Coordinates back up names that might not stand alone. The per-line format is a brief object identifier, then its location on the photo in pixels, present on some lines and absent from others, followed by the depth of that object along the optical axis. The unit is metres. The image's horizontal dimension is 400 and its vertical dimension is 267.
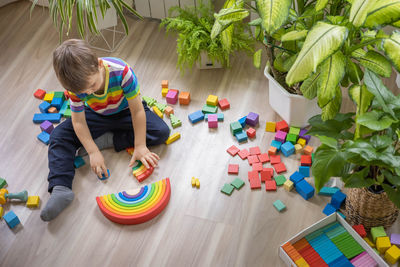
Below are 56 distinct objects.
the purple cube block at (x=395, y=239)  1.82
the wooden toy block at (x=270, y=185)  2.03
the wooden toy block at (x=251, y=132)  2.23
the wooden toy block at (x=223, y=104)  2.36
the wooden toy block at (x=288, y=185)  2.01
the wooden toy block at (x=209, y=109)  2.35
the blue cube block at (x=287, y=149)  2.13
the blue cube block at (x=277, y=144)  2.17
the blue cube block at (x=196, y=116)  2.32
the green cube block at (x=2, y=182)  2.15
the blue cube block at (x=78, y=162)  2.21
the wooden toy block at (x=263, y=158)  2.14
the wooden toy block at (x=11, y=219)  2.01
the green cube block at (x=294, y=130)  2.18
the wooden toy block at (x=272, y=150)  2.15
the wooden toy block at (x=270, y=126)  2.24
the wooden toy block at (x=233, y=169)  2.11
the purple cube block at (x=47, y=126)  2.34
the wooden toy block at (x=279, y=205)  1.97
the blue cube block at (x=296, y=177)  2.02
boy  1.84
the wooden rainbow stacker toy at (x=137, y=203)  1.98
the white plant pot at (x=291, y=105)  2.08
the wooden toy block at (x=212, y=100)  2.36
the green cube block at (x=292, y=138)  2.17
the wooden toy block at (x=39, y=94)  2.52
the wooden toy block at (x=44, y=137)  2.32
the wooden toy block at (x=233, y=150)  2.18
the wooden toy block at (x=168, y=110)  2.37
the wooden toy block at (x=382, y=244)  1.79
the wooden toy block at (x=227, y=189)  2.04
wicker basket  1.70
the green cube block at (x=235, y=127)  2.22
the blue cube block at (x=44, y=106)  2.45
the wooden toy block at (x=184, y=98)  2.39
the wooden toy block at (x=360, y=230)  1.83
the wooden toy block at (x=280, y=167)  2.09
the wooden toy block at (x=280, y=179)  2.05
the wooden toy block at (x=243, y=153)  2.16
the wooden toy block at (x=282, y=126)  2.23
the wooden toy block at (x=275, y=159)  2.12
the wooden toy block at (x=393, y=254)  1.76
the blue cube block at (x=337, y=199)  1.92
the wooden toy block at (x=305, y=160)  2.09
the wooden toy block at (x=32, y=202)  2.08
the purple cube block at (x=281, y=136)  2.17
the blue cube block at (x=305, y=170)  2.05
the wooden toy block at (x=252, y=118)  2.25
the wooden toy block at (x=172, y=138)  2.26
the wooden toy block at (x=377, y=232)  1.82
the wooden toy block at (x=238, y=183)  2.06
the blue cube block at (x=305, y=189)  1.97
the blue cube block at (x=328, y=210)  1.92
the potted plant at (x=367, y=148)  1.38
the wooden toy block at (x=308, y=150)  2.13
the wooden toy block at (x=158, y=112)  2.38
